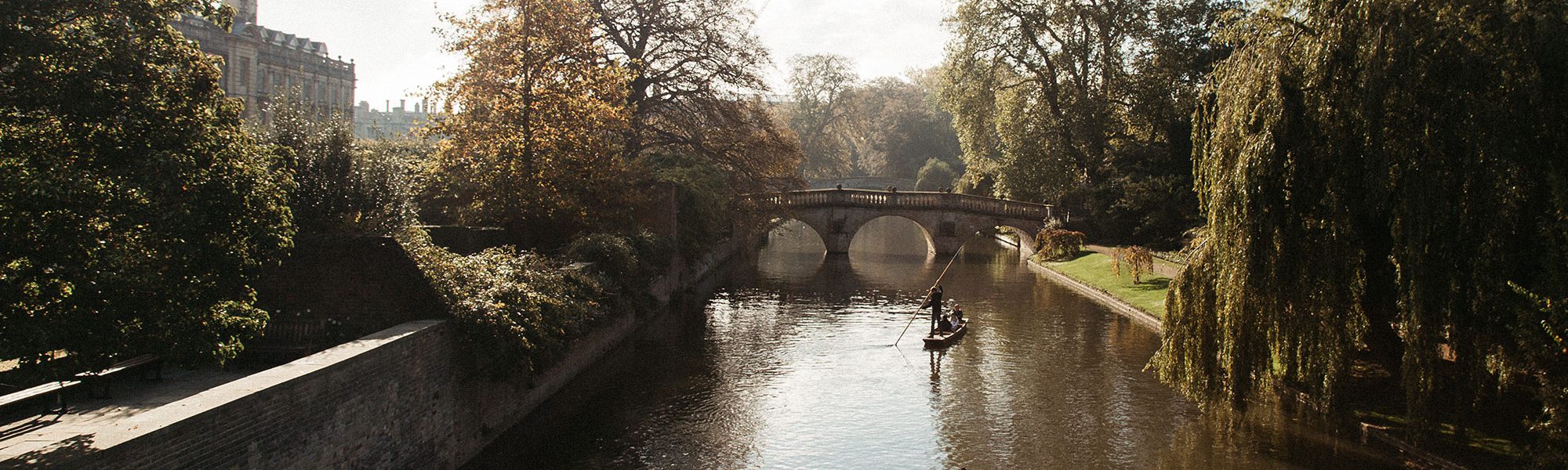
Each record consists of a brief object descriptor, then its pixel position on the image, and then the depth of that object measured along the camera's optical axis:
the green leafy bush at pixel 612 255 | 22.50
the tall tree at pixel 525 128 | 24.20
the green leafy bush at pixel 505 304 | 13.86
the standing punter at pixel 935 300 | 24.17
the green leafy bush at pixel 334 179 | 15.29
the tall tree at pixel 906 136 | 94.50
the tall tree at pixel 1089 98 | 43.41
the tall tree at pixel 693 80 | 35.72
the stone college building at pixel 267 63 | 71.19
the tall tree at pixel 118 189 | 8.16
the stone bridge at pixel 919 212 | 49.62
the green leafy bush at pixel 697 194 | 32.72
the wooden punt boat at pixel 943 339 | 22.86
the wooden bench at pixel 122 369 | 9.66
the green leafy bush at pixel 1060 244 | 42.91
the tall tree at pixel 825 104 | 82.88
